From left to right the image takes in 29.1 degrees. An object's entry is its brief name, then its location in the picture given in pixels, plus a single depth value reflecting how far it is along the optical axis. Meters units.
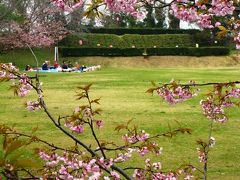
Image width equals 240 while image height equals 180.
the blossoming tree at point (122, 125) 2.37
